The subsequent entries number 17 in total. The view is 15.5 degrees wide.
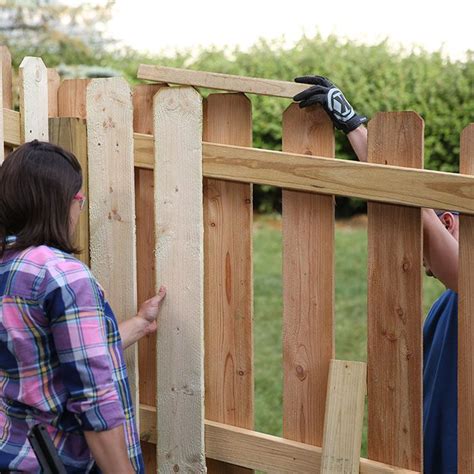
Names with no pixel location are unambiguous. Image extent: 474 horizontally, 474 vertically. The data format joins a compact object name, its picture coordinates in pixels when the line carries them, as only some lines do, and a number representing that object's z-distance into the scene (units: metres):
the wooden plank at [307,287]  5.31
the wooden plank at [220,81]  5.23
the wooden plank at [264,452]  5.40
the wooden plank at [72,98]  6.09
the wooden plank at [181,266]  5.55
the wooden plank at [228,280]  5.59
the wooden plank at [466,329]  4.87
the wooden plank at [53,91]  6.19
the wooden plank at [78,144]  5.86
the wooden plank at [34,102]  5.94
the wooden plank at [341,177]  4.82
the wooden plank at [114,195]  5.72
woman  4.36
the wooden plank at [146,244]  5.93
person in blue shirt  5.14
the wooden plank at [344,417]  5.21
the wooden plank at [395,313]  5.04
